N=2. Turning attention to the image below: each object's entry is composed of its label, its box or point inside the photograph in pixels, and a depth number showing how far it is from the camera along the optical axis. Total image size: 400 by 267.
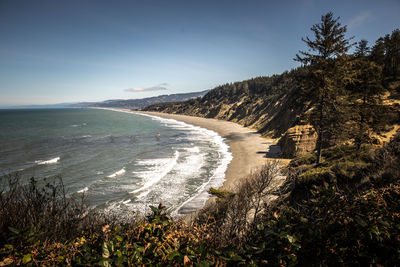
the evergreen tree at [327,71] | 15.21
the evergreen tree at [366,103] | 17.53
